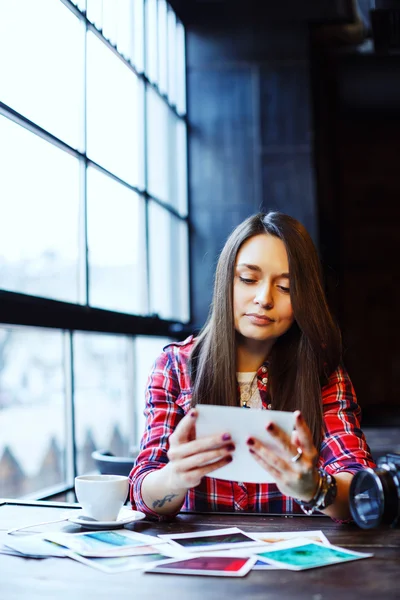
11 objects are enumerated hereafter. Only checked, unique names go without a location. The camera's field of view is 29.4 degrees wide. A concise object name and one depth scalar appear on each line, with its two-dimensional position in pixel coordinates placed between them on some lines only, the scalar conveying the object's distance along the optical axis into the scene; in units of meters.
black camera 1.17
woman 1.76
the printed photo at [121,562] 1.15
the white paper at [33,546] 1.23
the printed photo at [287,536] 1.33
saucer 1.40
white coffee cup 1.40
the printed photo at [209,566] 1.13
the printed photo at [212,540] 1.29
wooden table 1.02
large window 3.00
